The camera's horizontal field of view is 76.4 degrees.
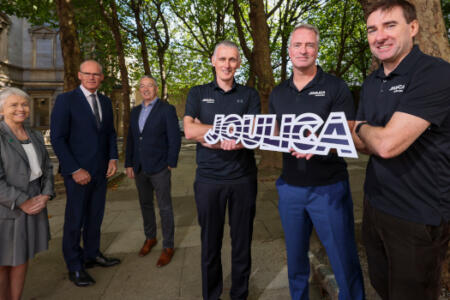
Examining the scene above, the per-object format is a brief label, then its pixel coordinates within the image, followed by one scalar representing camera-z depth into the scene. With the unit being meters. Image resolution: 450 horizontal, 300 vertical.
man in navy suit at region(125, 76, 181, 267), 3.80
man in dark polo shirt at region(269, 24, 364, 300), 2.15
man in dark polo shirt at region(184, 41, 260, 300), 2.56
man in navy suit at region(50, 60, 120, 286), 3.21
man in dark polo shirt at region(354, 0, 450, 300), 1.50
